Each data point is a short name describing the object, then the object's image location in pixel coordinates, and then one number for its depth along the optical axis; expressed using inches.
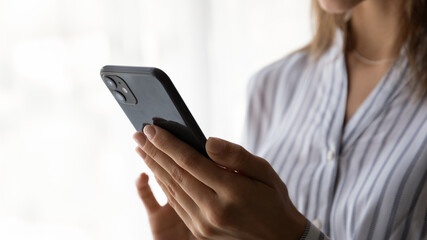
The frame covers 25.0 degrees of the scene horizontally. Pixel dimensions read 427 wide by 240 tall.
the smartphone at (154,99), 31.7
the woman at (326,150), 32.6
